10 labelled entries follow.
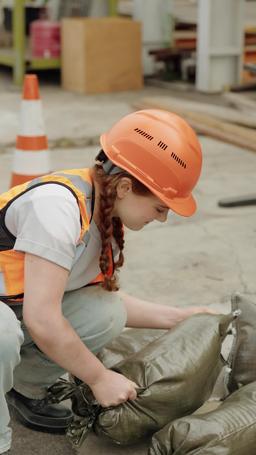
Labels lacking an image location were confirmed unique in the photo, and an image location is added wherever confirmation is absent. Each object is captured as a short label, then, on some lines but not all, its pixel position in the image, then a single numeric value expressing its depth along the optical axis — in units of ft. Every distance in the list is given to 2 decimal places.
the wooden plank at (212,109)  22.34
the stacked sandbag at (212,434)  7.54
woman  7.38
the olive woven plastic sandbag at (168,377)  8.17
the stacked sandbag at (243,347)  9.07
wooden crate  27.96
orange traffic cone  15.43
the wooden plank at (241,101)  23.84
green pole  29.48
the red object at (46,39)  29.12
